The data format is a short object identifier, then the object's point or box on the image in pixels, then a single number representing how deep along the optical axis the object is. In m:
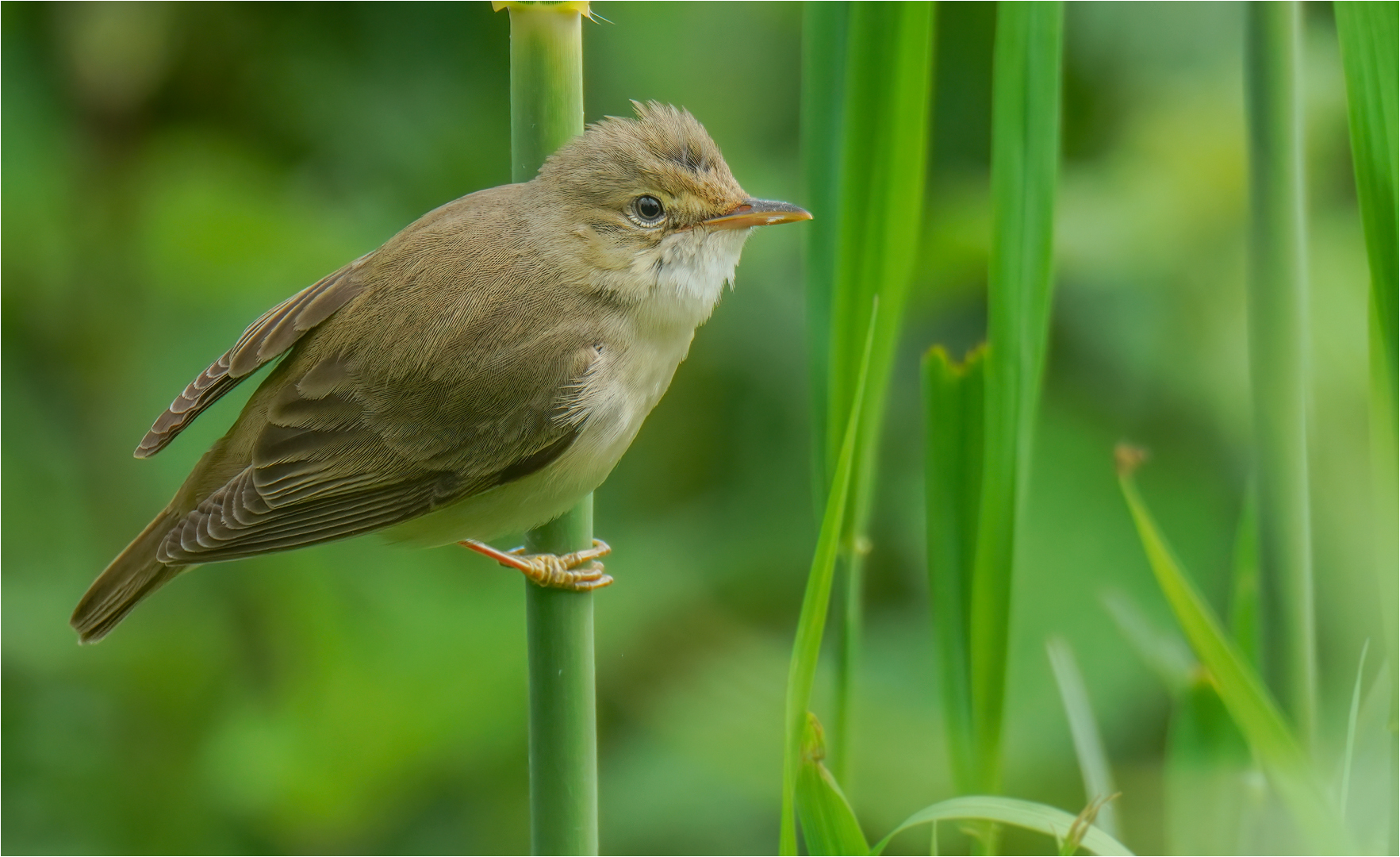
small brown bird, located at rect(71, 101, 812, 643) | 3.44
